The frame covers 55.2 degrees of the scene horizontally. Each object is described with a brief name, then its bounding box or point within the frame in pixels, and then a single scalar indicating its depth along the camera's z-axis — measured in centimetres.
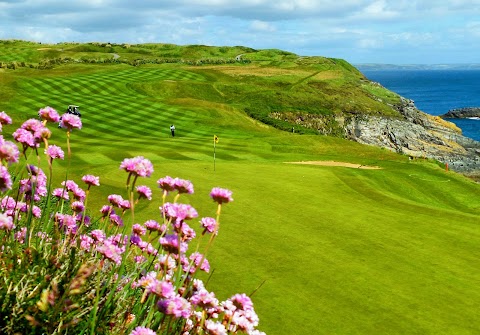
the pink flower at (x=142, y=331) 295
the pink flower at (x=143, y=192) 422
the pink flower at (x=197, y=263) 403
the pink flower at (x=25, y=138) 399
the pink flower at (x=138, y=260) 466
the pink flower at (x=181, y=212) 363
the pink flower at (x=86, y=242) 492
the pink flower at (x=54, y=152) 438
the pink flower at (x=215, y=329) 348
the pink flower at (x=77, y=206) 478
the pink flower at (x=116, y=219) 503
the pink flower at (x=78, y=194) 480
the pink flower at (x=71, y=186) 487
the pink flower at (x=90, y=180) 461
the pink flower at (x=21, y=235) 448
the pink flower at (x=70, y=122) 405
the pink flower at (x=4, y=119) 447
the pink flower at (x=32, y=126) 417
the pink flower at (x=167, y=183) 380
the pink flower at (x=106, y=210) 519
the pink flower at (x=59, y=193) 495
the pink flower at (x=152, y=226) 449
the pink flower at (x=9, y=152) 333
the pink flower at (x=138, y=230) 484
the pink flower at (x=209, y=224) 420
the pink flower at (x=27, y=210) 482
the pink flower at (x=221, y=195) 366
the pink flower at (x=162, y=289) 305
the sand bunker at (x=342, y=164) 3022
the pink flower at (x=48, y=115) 411
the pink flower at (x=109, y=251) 391
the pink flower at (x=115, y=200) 473
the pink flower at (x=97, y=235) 482
